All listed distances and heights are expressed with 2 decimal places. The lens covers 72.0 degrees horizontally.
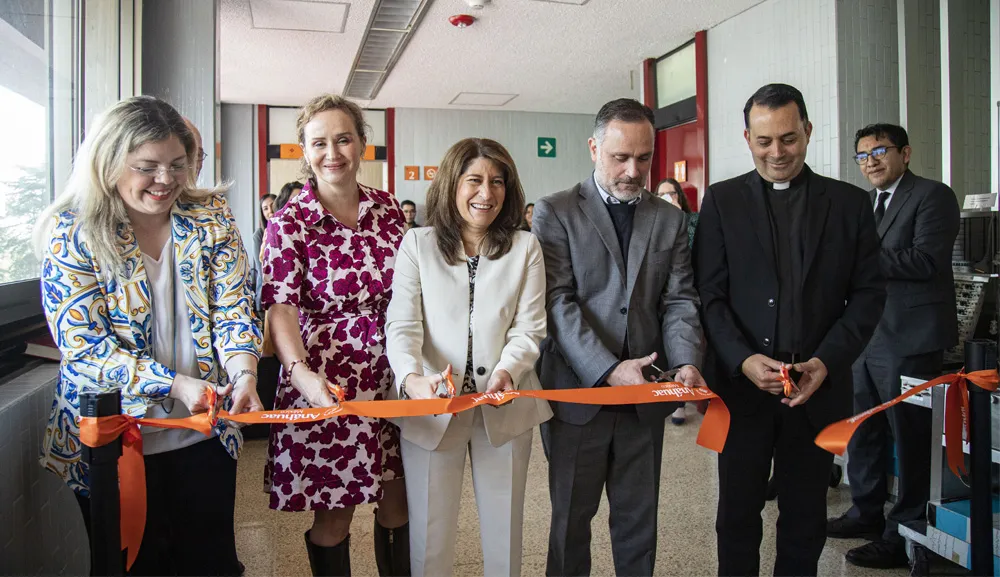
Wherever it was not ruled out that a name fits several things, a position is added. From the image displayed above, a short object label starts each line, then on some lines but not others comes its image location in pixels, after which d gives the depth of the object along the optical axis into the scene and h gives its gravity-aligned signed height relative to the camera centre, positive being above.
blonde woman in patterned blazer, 1.63 -0.03
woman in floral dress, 1.99 -0.05
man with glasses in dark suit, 3.02 -0.17
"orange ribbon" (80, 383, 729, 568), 1.58 -0.30
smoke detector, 6.53 +2.65
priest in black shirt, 2.19 -0.04
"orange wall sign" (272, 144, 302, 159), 11.26 +2.43
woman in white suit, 1.97 -0.13
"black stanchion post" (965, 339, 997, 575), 2.01 -0.55
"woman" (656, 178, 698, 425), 5.07 +0.75
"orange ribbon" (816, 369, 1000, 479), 2.01 -0.39
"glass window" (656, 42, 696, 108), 7.49 +2.49
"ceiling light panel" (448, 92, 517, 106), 10.38 +3.08
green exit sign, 12.00 +2.62
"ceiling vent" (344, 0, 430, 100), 6.36 +2.76
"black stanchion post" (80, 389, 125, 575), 1.49 -0.43
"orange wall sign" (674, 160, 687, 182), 7.87 +1.45
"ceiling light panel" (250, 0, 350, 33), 6.18 +2.66
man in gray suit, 2.12 -0.09
